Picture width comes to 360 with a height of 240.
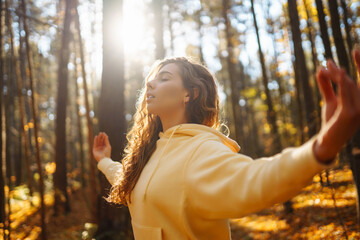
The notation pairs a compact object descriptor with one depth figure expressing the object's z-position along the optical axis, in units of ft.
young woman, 3.18
